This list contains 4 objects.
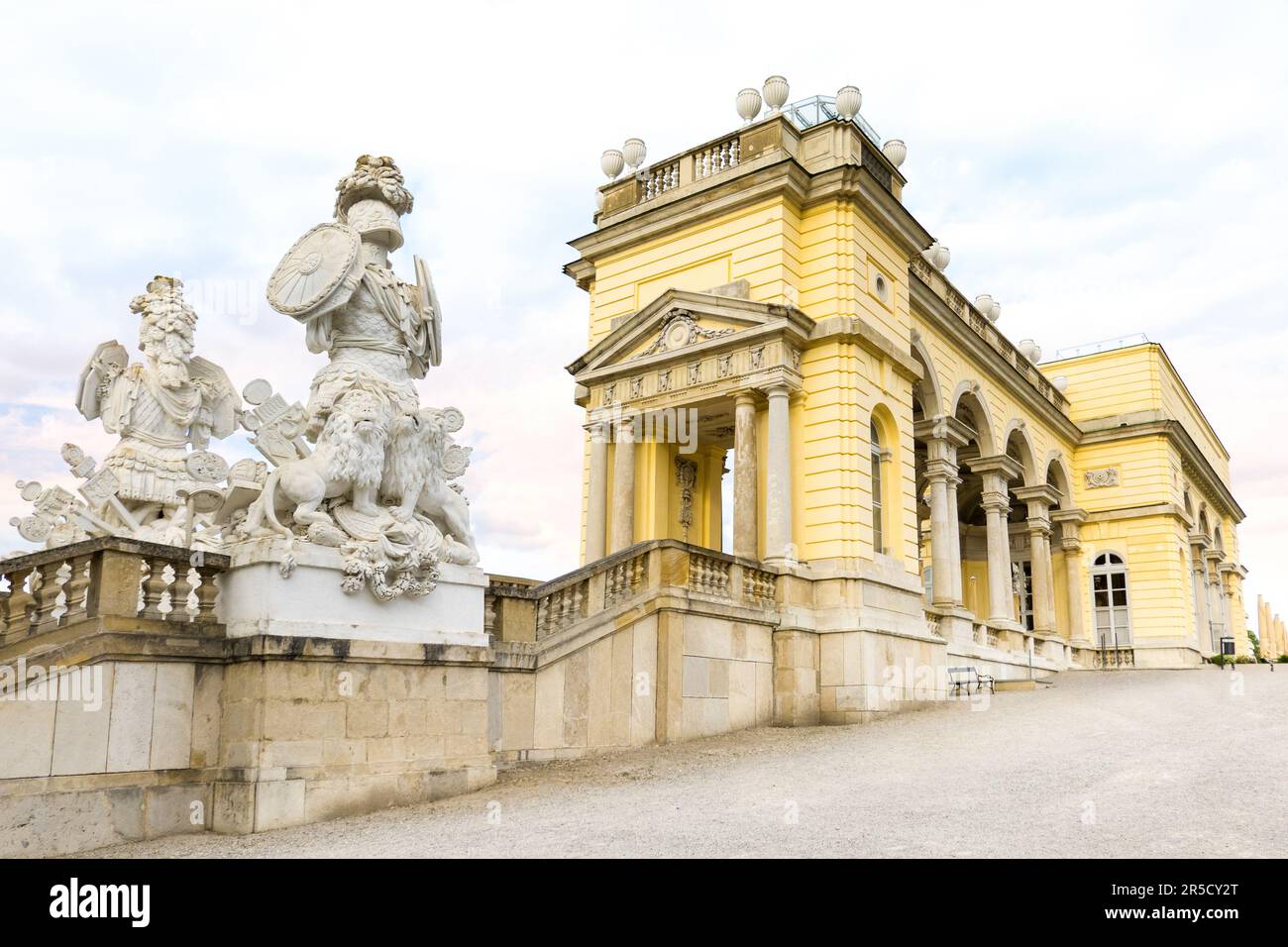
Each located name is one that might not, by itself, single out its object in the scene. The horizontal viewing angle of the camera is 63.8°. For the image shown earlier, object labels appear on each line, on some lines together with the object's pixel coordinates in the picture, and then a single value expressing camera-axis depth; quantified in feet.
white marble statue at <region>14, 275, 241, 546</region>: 30.22
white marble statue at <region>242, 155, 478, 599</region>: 25.70
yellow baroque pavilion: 54.65
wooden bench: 62.13
